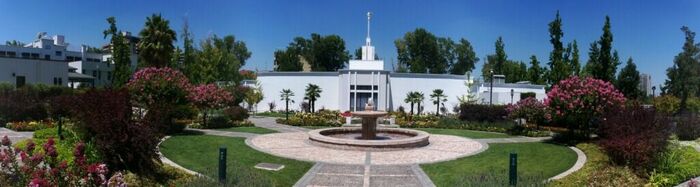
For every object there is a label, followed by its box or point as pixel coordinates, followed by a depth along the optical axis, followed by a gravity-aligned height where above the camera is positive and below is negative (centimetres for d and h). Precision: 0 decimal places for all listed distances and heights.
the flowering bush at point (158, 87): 2142 +42
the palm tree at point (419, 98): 4274 +3
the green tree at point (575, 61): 4488 +356
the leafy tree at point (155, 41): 3825 +441
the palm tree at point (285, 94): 4427 +30
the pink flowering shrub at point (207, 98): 2448 -7
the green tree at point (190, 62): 4684 +372
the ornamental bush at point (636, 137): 1229 -97
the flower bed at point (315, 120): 3027 -145
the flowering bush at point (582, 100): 1869 -1
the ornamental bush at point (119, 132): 1011 -76
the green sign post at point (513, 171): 946 -143
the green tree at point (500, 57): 6625 +584
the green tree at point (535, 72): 5991 +336
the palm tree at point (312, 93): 4216 +38
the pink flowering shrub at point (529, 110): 2438 -54
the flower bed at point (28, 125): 2290 -143
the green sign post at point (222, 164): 948 -133
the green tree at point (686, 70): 5512 +355
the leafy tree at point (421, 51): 8869 +869
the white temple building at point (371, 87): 4394 +104
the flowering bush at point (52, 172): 689 -114
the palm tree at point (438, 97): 4350 +13
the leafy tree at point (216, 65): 4597 +329
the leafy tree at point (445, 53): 9131 +860
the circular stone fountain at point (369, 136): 1717 -158
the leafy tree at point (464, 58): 9169 +764
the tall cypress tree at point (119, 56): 4475 +383
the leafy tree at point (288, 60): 8481 +660
